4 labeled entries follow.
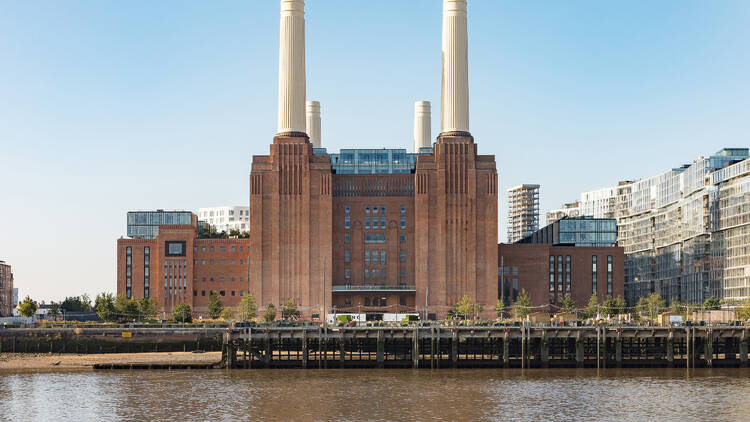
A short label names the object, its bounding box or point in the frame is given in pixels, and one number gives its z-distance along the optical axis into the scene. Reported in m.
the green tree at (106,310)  197.88
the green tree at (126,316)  199.38
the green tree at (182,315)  194.50
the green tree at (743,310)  175.20
